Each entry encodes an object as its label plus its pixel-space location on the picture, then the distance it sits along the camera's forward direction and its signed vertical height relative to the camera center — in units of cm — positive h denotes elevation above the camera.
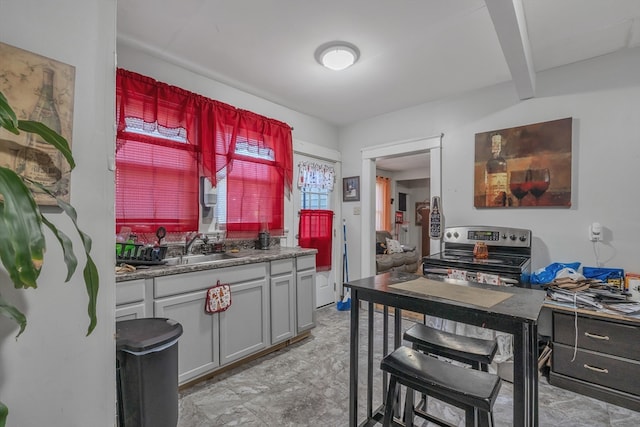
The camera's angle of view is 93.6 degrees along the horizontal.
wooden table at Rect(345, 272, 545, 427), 108 -42
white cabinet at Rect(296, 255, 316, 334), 288 -77
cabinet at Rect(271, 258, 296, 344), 265 -78
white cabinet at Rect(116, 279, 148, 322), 177 -52
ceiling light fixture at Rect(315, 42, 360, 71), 230 +127
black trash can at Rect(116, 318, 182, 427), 132 -72
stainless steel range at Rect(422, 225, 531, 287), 242 -39
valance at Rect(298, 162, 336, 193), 375 +49
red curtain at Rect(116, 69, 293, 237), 228 +71
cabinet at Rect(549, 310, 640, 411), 193 -97
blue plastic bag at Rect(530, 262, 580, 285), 253 -50
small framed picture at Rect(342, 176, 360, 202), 409 +35
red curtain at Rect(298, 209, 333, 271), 376 -24
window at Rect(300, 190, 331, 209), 381 +19
